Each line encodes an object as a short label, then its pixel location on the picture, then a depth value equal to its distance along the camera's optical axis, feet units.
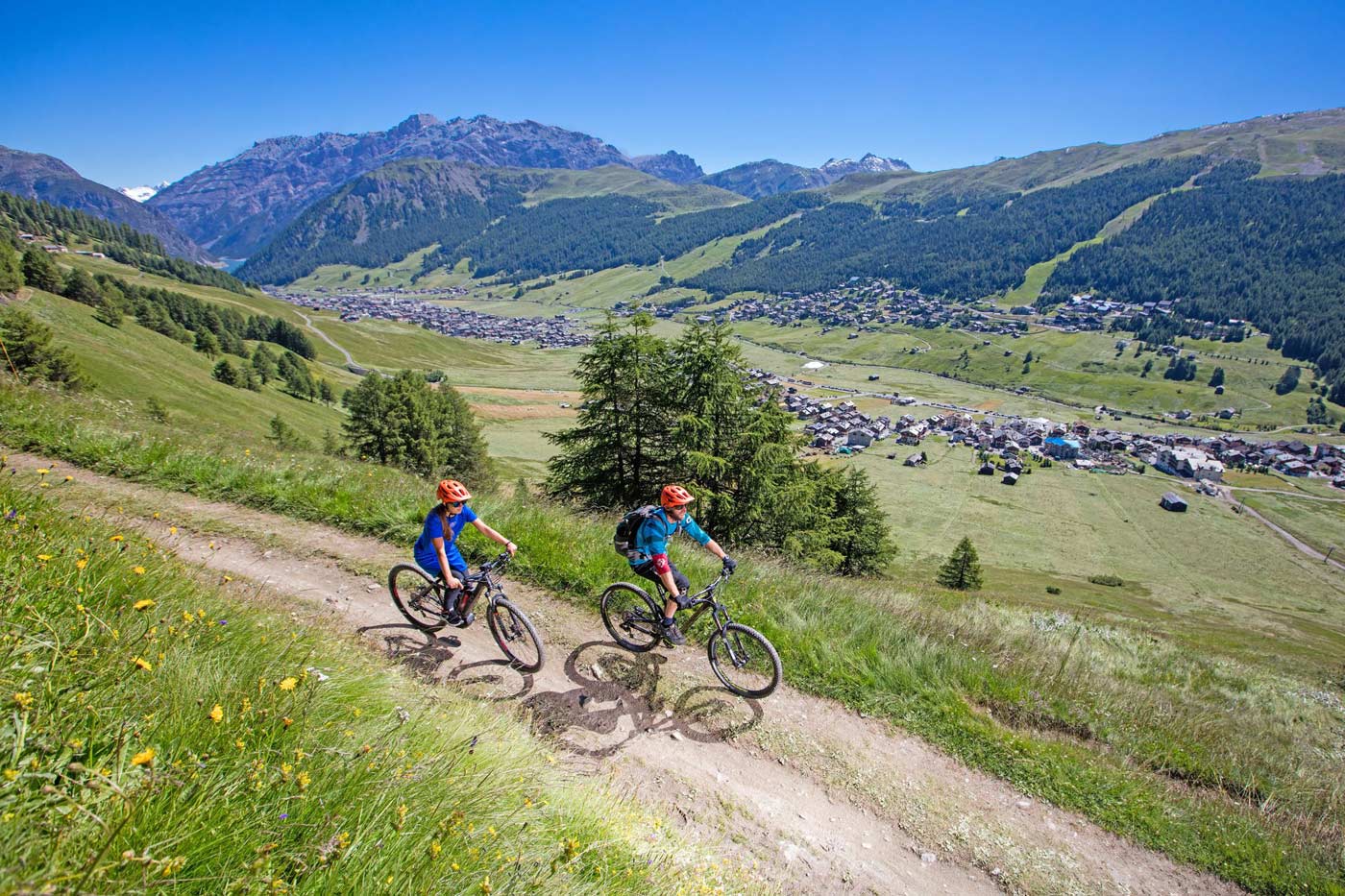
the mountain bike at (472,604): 26.58
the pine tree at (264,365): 339.36
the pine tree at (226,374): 268.41
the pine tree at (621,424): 75.77
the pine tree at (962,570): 155.33
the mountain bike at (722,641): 26.32
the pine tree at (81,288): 279.69
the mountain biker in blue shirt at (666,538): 26.22
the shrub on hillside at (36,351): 110.52
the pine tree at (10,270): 206.18
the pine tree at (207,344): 317.24
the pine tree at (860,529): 131.34
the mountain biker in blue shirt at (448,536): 26.18
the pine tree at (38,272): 264.31
